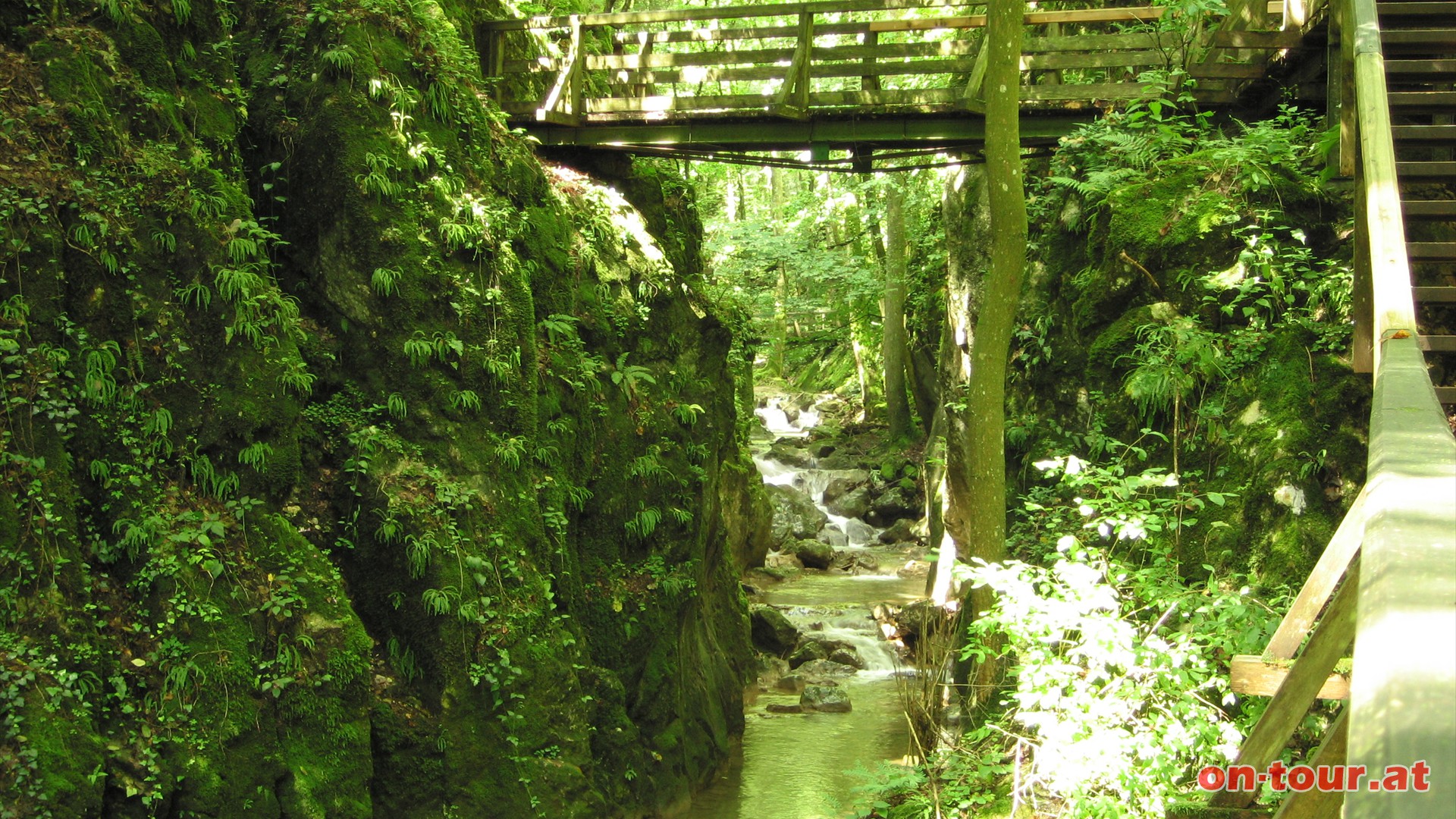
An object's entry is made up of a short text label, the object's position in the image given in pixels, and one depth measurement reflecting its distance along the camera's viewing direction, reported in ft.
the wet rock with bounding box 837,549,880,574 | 58.34
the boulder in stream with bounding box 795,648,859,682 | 41.52
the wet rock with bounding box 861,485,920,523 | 66.49
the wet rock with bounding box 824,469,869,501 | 70.95
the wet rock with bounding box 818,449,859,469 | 75.31
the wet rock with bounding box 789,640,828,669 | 42.98
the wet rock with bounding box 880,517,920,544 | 64.28
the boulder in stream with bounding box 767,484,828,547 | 63.16
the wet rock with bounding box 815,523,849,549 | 64.69
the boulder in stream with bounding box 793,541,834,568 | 59.00
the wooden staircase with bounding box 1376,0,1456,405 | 18.44
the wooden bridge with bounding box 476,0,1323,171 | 35.58
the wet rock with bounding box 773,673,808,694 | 40.42
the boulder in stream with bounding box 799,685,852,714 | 37.60
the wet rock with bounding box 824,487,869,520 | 68.03
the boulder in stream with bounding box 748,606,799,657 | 44.32
